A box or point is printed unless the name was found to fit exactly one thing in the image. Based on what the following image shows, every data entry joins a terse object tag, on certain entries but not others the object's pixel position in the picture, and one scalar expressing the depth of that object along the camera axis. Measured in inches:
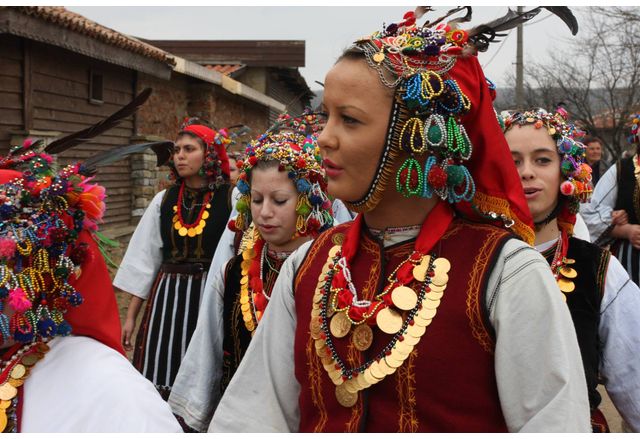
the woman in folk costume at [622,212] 200.5
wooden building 338.6
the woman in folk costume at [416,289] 65.0
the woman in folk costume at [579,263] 97.7
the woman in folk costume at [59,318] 82.4
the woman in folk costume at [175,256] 195.7
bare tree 764.6
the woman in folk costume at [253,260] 128.3
